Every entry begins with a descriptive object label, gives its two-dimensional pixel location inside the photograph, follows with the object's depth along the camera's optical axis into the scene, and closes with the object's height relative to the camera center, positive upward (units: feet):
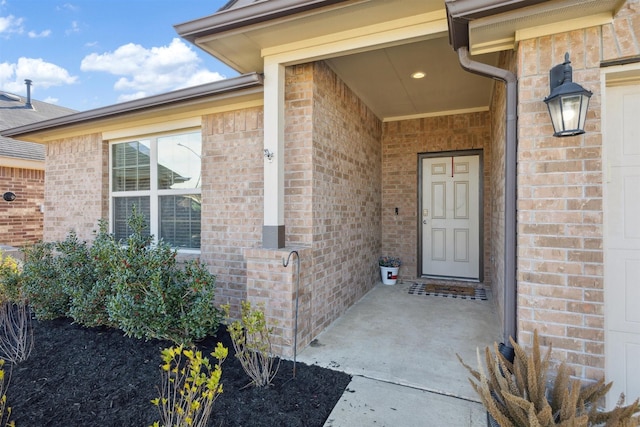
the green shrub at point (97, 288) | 10.45 -2.57
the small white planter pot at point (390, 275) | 17.47 -3.39
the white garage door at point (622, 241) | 6.86 -0.59
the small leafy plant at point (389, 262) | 17.65 -2.72
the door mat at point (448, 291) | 15.12 -3.88
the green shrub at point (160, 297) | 9.31 -2.55
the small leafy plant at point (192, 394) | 5.36 -3.12
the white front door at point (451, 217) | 17.35 -0.20
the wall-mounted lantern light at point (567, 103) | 6.15 +2.16
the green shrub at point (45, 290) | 12.06 -2.95
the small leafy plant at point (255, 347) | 7.95 -3.41
